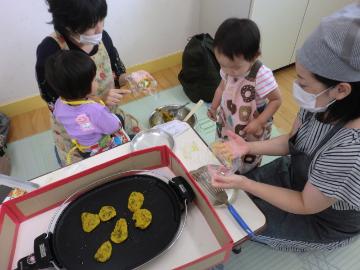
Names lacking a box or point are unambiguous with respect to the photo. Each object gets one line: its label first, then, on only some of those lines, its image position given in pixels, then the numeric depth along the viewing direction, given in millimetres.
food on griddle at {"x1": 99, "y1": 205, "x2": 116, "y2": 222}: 780
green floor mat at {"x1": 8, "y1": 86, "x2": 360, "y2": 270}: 1352
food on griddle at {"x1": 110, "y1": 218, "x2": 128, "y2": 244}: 740
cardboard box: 748
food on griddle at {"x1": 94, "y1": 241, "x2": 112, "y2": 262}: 711
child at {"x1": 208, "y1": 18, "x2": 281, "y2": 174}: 1080
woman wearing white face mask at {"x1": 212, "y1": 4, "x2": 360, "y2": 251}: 713
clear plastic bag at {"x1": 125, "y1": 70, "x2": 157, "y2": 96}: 1482
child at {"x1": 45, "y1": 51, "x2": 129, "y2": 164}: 1065
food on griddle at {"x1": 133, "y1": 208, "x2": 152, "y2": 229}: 763
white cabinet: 2014
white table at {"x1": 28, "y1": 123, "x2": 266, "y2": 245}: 813
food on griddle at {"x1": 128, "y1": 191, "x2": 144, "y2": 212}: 798
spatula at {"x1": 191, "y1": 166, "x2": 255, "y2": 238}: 800
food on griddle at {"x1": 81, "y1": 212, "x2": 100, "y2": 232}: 763
